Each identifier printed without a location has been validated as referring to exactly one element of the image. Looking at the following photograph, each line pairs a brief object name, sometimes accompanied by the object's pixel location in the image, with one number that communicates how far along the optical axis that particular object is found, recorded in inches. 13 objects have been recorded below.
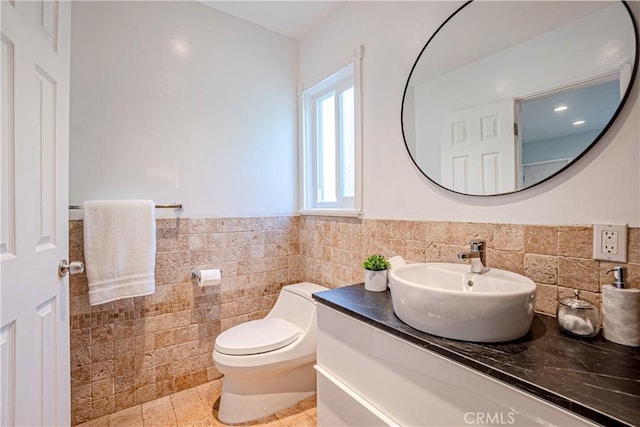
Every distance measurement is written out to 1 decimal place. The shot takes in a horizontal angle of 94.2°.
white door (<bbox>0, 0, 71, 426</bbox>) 30.4
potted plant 53.9
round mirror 36.2
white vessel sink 31.1
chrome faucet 43.4
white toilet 59.0
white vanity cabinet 27.2
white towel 58.6
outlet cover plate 34.1
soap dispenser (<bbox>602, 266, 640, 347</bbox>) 31.1
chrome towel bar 67.4
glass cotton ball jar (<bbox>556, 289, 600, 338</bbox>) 33.4
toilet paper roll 69.9
